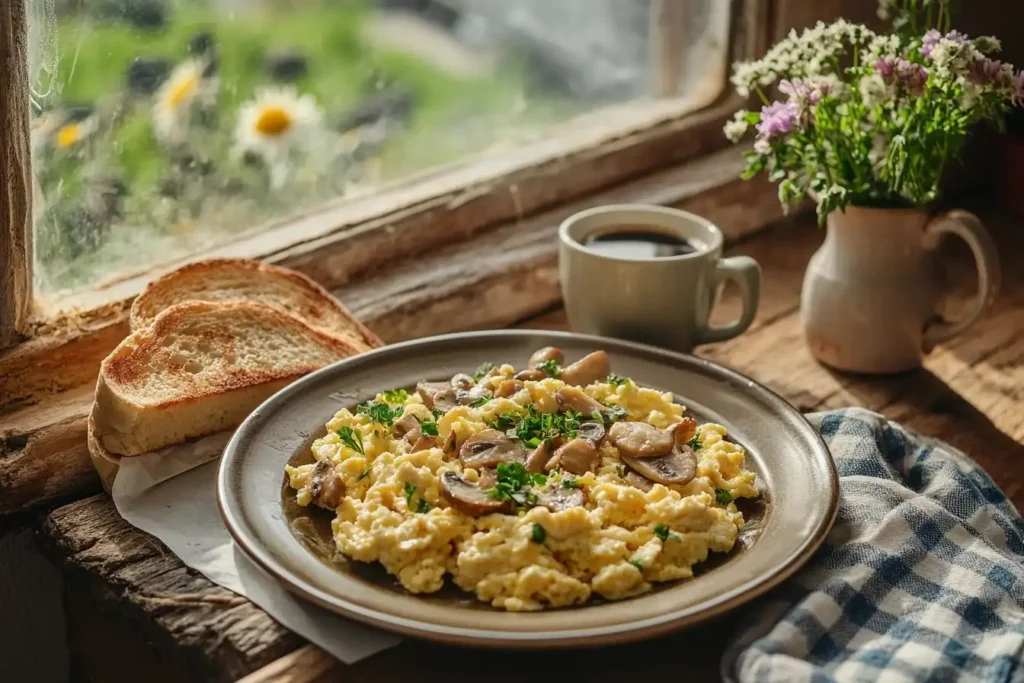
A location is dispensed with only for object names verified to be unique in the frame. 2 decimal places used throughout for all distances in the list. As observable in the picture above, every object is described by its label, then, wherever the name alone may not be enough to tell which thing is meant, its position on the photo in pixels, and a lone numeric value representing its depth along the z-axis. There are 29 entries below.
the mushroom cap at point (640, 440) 0.74
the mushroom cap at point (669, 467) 0.73
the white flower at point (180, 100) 0.92
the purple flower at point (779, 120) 0.86
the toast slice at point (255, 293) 0.85
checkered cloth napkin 0.68
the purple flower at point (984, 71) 0.81
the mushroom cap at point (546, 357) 0.82
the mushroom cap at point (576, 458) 0.74
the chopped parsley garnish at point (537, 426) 0.76
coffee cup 0.87
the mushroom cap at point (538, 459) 0.74
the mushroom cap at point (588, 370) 0.81
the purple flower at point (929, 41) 0.82
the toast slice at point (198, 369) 0.78
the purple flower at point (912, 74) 0.83
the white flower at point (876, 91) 0.85
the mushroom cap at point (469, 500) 0.70
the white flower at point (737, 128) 0.89
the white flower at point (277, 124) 0.99
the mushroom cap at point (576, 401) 0.78
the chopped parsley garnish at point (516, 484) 0.71
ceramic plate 0.67
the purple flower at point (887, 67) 0.83
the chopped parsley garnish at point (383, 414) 0.76
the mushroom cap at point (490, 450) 0.74
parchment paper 0.69
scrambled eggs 0.68
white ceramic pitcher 0.87
